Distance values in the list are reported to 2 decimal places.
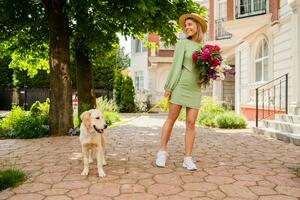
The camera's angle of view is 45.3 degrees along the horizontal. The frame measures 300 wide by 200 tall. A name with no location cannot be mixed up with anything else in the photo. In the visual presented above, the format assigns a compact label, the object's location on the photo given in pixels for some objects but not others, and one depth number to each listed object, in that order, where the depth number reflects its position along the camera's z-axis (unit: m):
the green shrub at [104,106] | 17.78
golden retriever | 4.65
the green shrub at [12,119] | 11.10
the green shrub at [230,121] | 12.33
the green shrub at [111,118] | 13.58
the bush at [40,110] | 11.29
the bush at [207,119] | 13.18
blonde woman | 5.21
